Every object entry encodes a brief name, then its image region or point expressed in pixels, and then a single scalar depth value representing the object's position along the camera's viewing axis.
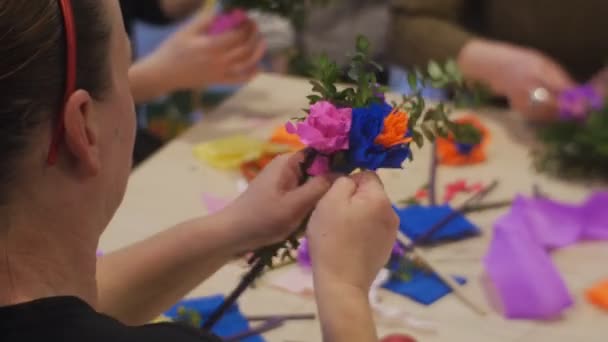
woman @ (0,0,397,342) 0.89
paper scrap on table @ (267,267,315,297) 1.27
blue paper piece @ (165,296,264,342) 1.21
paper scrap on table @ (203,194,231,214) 1.41
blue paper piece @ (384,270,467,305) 1.25
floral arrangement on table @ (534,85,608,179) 1.45
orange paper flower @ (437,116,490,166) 1.50
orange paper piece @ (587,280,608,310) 1.24
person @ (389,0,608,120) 1.64
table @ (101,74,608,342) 1.21
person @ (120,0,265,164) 1.69
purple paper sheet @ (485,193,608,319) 1.23
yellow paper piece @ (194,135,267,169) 1.51
